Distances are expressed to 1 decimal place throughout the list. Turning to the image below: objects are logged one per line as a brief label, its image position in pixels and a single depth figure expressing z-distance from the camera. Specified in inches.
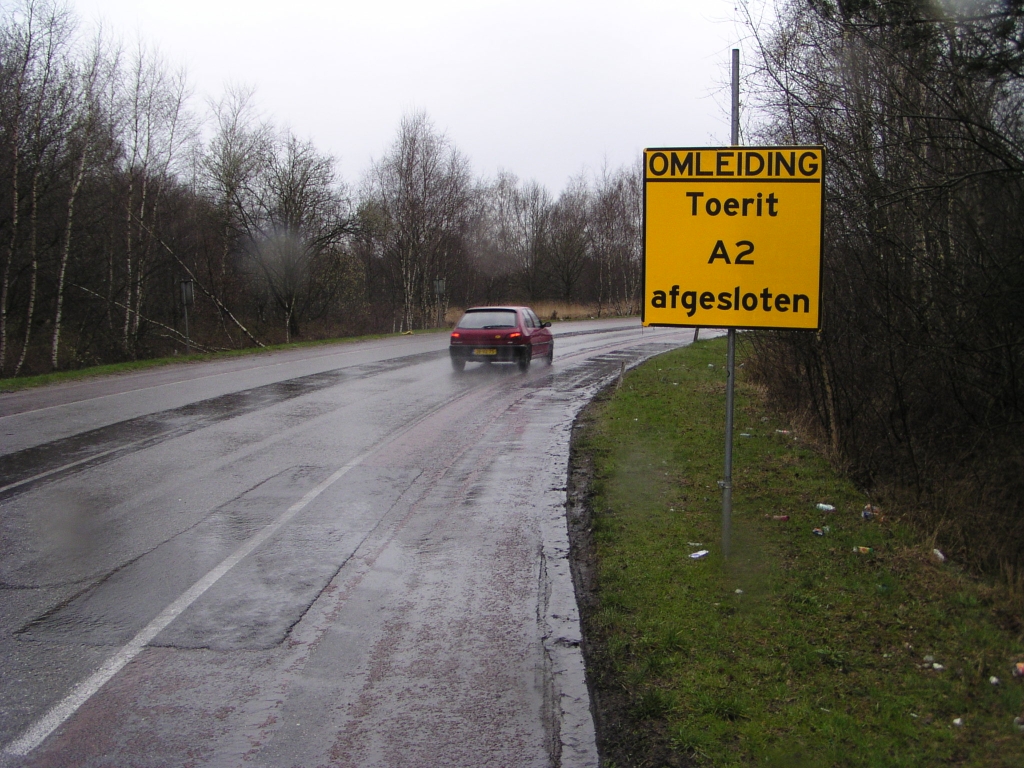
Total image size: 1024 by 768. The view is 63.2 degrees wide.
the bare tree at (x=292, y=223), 1572.3
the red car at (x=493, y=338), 803.4
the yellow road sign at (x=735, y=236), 231.3
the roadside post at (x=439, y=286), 1609.3
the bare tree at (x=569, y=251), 2785.4
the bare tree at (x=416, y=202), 1866.4
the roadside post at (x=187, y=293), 991.9
